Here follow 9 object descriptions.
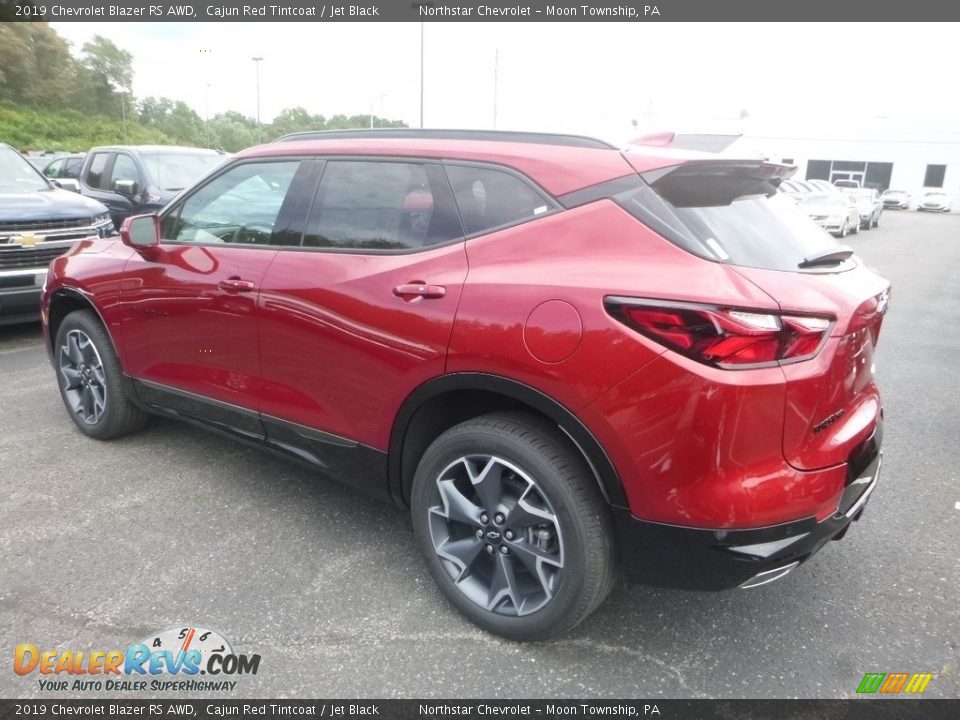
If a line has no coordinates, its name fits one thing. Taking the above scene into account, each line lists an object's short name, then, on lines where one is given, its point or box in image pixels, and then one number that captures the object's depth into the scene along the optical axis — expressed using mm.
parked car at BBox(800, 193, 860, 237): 21812
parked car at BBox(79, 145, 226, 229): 9625
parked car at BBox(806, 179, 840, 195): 25089
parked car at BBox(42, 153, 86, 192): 15088
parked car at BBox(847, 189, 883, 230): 26719
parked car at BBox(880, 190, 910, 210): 48469
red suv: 2068
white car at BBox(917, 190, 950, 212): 47031
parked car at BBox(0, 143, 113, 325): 6305
